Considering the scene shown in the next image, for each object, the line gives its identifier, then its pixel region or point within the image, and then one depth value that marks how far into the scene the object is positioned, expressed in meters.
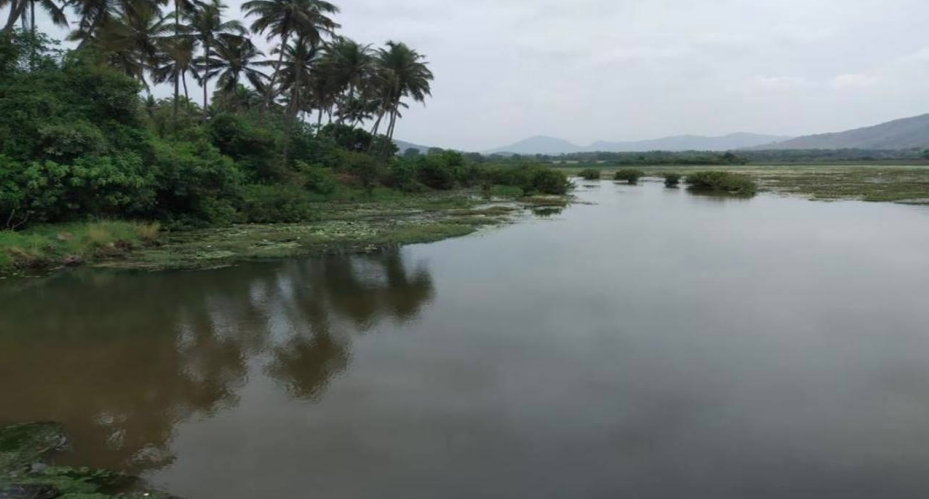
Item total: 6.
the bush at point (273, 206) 21.20
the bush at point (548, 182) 37.56
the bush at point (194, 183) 18.03
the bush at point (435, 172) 38.88
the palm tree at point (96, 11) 22.61
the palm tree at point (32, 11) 18.02
